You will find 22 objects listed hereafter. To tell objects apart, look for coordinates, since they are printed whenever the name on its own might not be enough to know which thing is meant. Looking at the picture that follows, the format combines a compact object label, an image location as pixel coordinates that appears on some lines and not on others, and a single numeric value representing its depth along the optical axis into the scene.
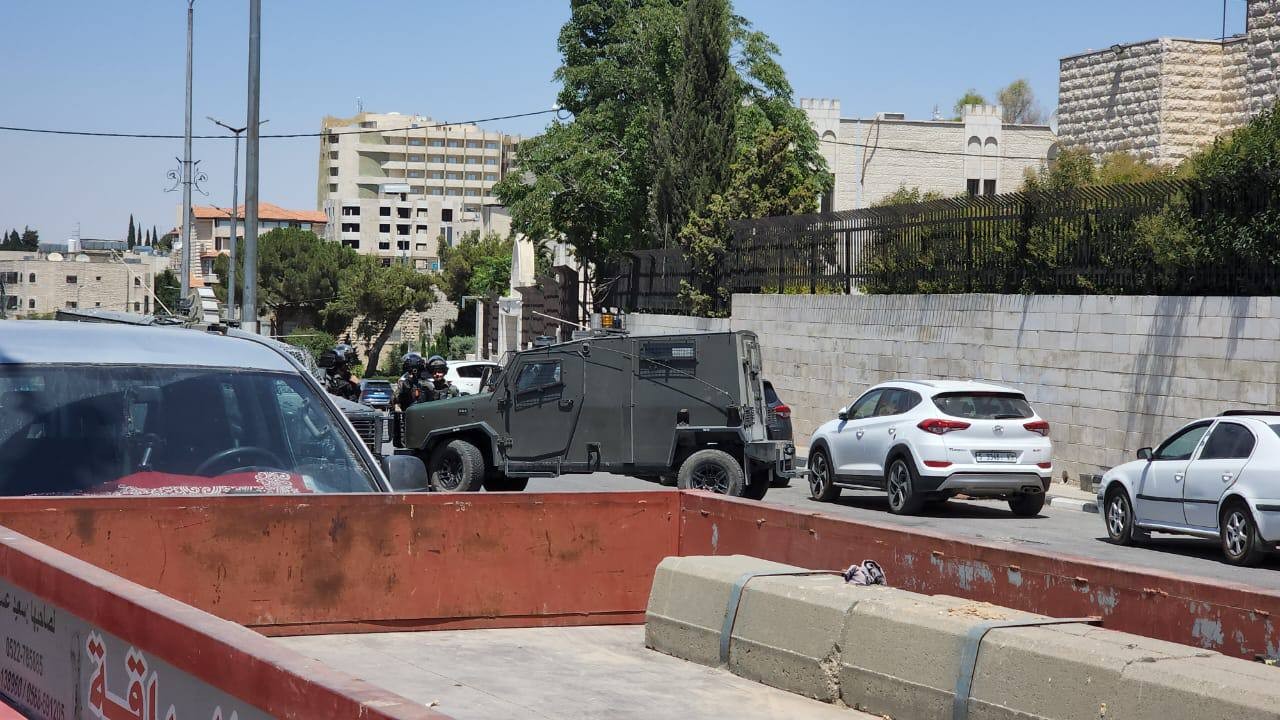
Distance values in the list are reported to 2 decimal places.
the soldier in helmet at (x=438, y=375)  21.25
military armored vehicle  17.77
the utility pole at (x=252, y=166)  27.64
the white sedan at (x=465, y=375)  35.88
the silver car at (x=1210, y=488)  13.70
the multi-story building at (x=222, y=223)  177.62
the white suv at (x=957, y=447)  17.91
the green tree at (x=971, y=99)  100.50
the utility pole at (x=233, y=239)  49.03
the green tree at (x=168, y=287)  133.81
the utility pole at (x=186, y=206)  42.50
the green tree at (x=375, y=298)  100.69
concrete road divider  4.59
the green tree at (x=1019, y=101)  104.88
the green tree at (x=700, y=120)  37.56
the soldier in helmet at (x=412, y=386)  20.86
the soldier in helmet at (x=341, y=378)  22.02
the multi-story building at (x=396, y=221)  177.00
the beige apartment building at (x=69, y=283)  146.88
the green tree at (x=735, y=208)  34.88
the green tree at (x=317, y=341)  85.22
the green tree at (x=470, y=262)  101.25
